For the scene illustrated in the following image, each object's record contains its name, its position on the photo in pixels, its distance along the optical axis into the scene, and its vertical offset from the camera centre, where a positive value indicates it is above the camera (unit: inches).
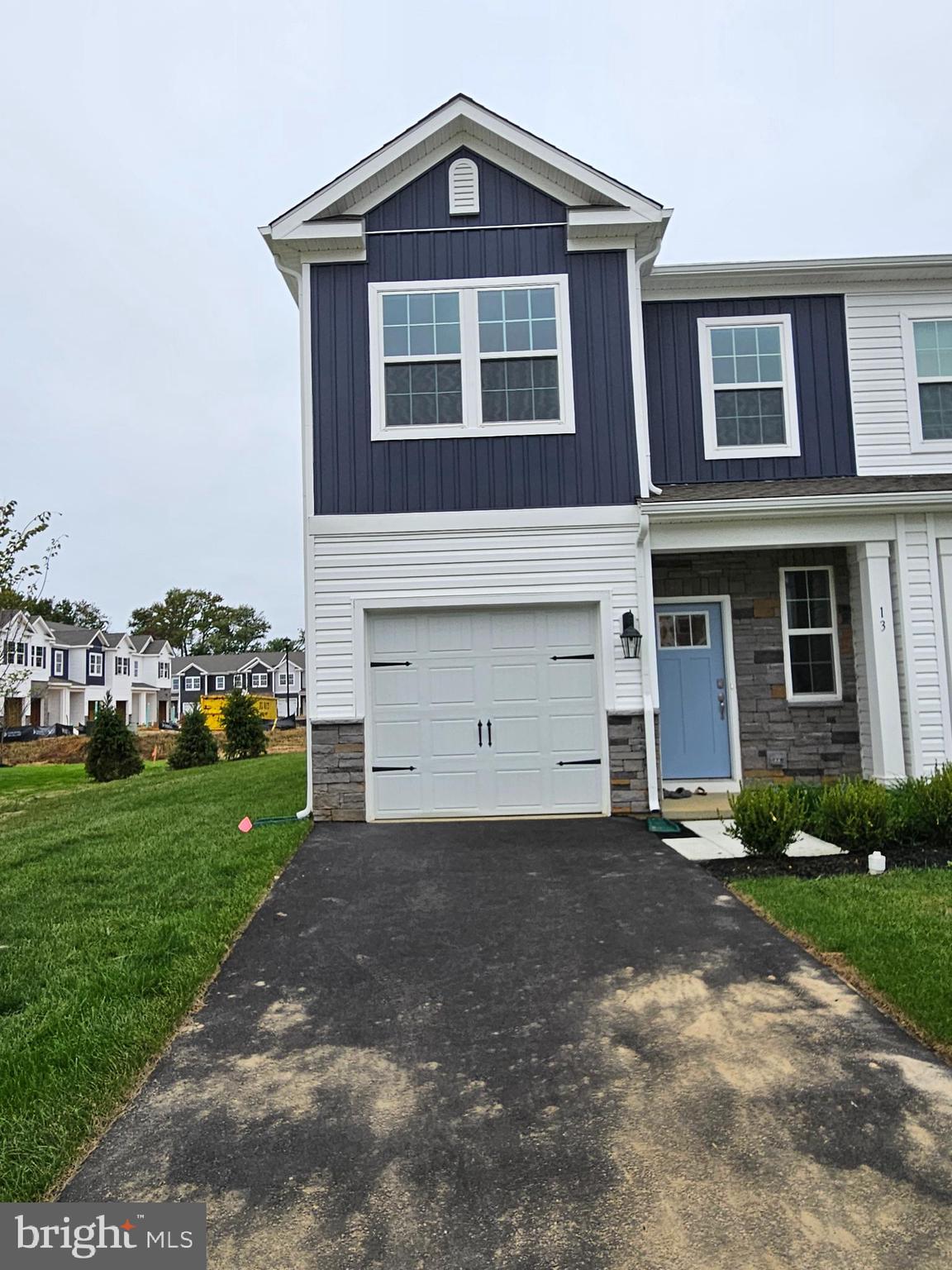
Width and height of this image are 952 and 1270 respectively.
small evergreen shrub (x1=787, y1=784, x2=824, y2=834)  288.3 -35.5
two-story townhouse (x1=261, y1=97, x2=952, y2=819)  335.3 +80.4
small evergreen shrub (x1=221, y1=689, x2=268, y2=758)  941.8 -12.3
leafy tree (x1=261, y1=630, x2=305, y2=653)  2963.6 +271.3
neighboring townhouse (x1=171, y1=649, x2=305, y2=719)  2406.5 +121.6
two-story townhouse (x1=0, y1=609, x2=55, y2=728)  1587.4 +119.8
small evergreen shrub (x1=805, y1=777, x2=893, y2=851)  260.4 -35.6
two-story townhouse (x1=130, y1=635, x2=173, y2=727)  2263.8 +122.1
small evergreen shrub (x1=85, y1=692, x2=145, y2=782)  861.2 -31.1
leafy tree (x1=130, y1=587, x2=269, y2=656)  2844.5 +338.1
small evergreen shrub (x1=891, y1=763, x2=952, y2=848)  265.6 -36.8
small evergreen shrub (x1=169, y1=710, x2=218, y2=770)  887.7 -28.3
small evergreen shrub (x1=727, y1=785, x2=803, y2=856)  251.3 -34.9
